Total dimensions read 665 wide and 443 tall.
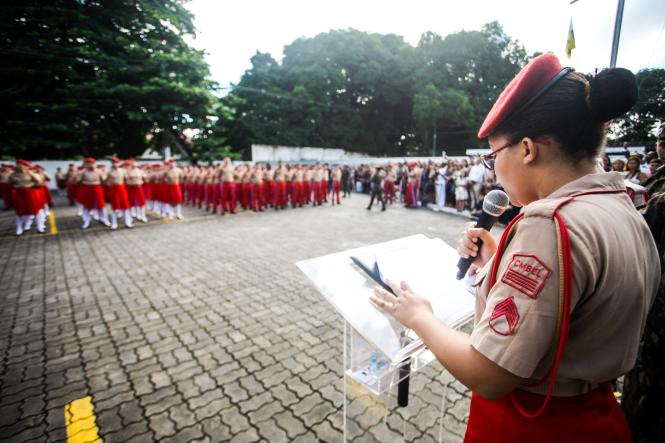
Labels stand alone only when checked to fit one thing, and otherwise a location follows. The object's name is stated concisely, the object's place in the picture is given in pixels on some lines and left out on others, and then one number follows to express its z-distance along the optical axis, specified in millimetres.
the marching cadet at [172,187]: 12233
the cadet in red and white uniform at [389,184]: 16331
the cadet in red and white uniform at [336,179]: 17078
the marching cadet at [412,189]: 15656
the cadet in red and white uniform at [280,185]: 15381
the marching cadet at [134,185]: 11242
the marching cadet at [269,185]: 15250
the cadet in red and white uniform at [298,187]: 16062
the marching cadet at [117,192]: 10430
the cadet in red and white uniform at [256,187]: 14445
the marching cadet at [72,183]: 14878
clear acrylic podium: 1554
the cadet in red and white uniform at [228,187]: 13484
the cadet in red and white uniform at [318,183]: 17000
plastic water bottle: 1996
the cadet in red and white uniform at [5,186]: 14828
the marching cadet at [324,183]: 17250
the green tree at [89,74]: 20906
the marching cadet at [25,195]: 9508
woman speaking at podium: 818
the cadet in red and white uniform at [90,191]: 10336
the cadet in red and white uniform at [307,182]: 16531
